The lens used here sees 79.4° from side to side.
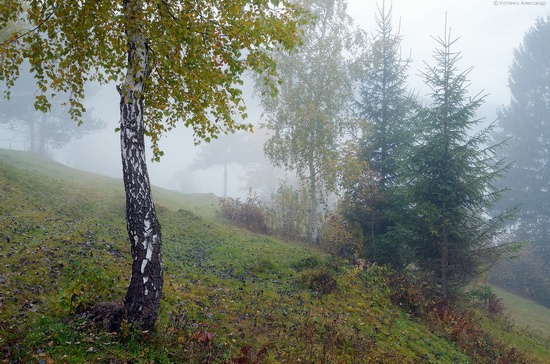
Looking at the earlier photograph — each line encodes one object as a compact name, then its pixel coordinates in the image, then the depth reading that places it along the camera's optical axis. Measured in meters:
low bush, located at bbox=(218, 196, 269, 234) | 22.39
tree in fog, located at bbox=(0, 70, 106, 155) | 49.25
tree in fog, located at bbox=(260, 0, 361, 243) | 21.02
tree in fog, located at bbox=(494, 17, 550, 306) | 27.95
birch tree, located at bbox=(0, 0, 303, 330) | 6.21
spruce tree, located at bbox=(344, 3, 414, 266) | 17.23
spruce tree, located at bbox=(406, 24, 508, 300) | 13.77
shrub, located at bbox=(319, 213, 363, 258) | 17.40
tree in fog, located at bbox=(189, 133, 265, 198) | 68.62
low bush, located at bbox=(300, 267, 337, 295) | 11.16
